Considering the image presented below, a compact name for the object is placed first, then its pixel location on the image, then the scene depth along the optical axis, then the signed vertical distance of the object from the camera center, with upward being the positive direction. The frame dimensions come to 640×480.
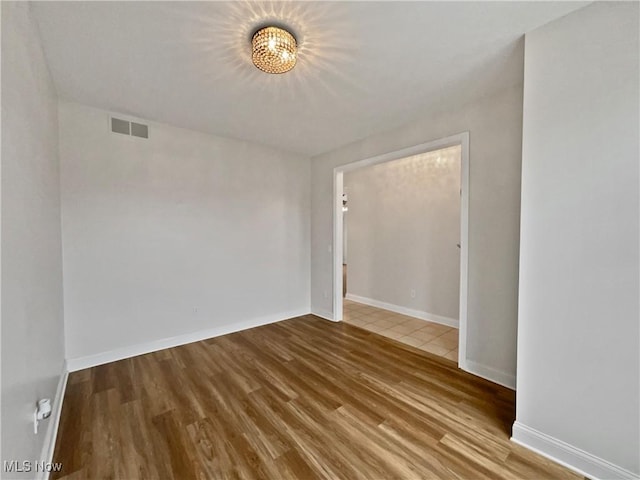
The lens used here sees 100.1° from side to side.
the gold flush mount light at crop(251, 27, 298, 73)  1.63 +1.16
